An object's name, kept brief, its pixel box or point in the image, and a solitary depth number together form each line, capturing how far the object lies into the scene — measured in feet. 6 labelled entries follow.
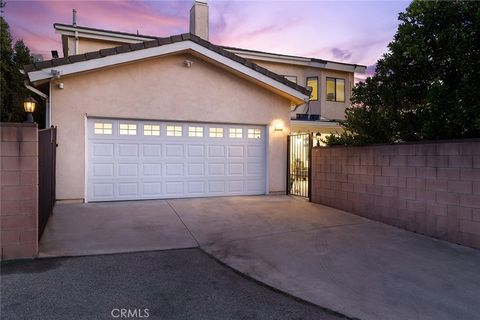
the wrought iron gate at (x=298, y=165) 32.94
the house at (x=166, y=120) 27.14
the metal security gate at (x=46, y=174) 16.43
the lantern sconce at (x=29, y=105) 21.12
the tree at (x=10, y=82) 51.19
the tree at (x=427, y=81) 18.21
